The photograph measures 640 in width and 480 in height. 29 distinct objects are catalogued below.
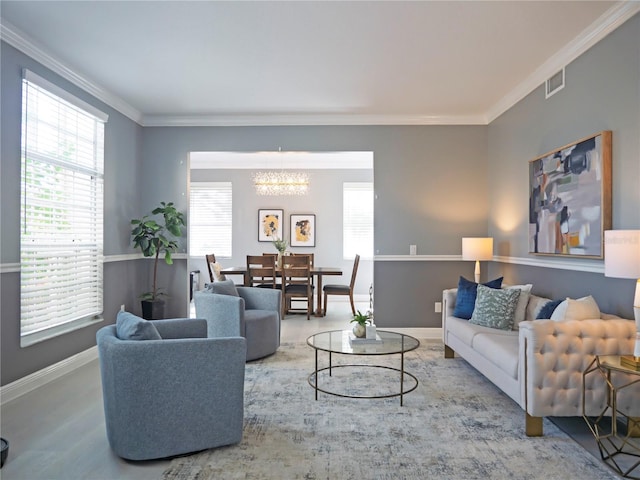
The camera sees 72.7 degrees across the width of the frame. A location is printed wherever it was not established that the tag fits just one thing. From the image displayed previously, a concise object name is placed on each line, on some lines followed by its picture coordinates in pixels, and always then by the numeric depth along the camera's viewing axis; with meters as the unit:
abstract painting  3.11
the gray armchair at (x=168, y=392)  2.27
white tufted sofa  2.56
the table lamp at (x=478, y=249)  4.74
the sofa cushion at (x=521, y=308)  3.76
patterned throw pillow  3.72
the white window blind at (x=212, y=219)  8.77
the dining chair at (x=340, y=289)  6.79
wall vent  3.73
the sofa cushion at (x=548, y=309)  3.25
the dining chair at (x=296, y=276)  6.48
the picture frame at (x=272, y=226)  8.64
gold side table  2.27
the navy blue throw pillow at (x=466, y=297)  4.18
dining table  6.71
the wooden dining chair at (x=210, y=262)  6.69
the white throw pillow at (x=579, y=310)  2.76
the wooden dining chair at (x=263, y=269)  6.56
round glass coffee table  3.22
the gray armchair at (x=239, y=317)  4.14
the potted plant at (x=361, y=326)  3.51
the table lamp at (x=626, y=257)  2.37
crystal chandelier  7.52
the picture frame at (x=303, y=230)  8.67
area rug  2.26
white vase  3.53
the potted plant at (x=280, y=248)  6.99
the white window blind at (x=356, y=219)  8.72
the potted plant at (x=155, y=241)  5.14
